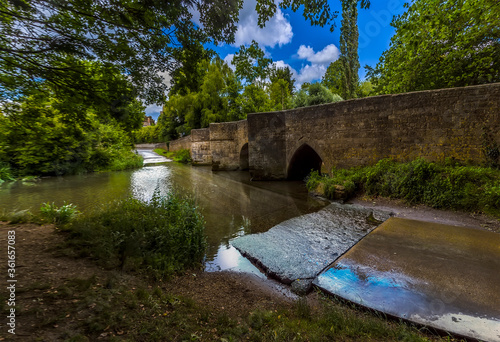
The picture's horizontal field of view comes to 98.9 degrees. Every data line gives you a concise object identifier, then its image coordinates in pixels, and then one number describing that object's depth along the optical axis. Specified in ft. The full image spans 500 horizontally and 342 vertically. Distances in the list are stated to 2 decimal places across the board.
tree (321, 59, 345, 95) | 105.10
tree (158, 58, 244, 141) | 82.53
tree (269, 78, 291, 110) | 103.51
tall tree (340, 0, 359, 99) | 70.38
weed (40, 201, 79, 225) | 13.50
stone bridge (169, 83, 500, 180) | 19.11
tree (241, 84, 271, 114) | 77.41
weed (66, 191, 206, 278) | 9.75
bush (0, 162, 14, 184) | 30.17
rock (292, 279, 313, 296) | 9.72
